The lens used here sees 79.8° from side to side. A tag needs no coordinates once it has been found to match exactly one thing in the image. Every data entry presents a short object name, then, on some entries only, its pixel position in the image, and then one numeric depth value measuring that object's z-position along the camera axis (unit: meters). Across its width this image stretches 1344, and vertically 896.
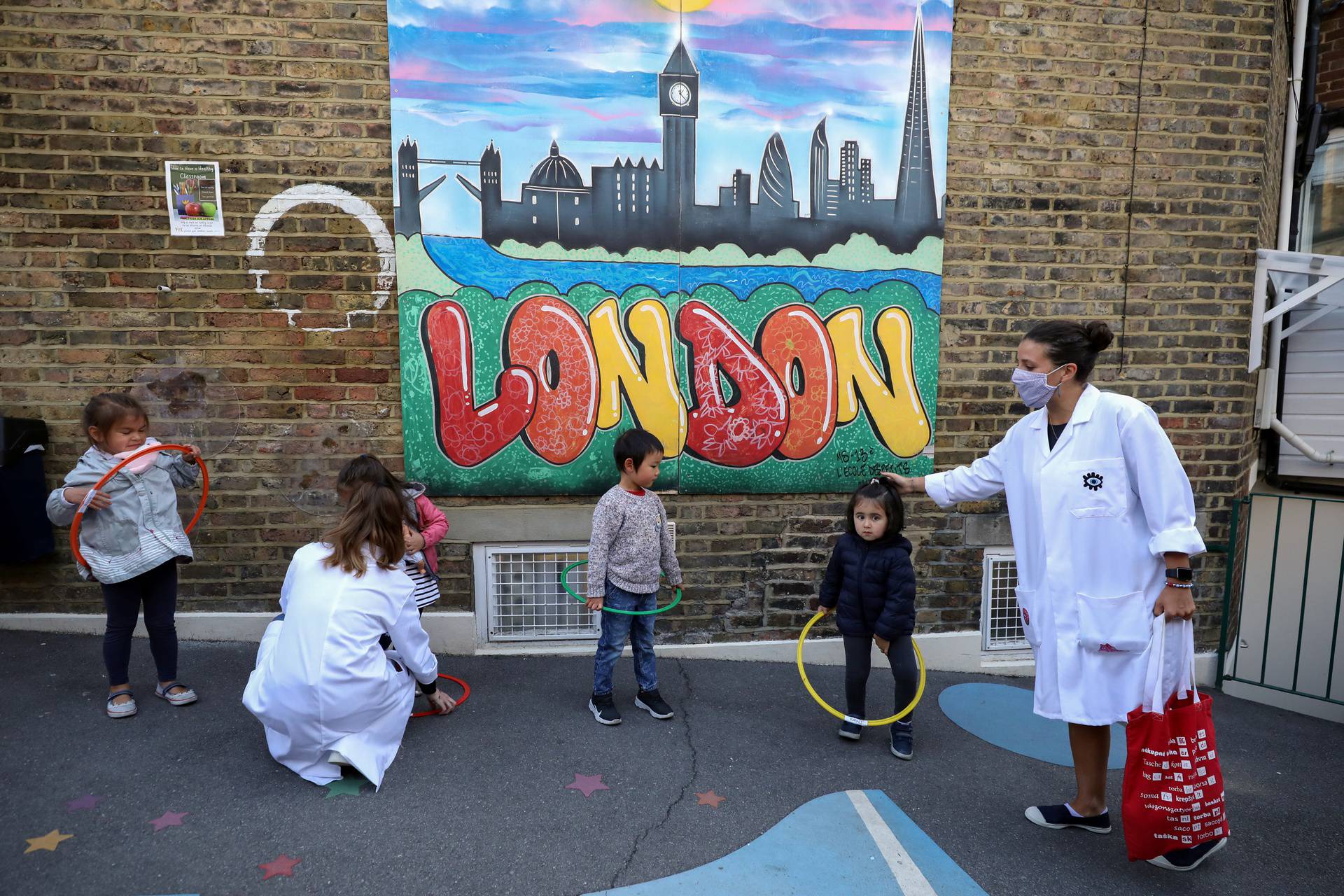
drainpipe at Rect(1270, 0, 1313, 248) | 5.81
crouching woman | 3.40
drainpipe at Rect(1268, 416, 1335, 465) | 5.98
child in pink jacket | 3.92
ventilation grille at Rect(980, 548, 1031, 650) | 5.24
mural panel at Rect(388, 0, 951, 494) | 4.68
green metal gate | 5.45
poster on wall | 4.57
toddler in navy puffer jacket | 3.85
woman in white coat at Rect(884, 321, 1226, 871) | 2.99
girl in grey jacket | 3.81
